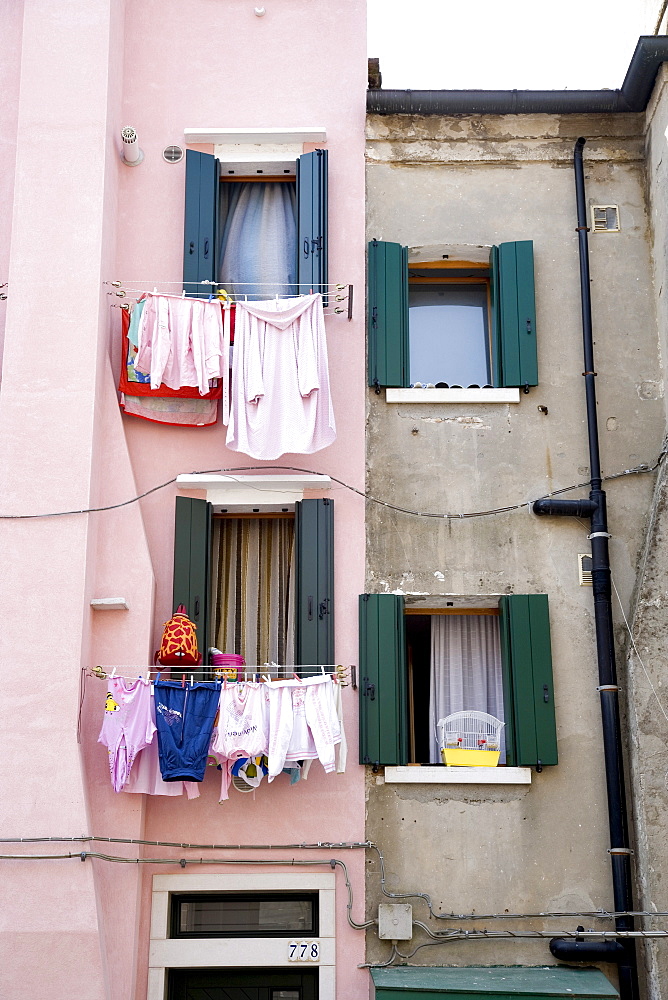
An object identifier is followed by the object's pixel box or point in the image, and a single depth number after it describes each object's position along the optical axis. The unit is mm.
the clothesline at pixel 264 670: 10156
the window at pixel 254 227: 11617
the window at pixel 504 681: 10375
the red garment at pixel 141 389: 11109
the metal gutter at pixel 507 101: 11961
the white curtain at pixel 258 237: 12008
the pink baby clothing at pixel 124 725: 9781
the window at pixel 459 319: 11406
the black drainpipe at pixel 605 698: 9820
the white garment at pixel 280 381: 10812
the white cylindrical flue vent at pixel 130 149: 11750
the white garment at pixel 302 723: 9883
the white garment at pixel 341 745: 10086
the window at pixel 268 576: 10742
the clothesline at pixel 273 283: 11453
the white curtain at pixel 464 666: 11023
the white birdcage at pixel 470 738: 10445
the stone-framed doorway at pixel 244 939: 10047
